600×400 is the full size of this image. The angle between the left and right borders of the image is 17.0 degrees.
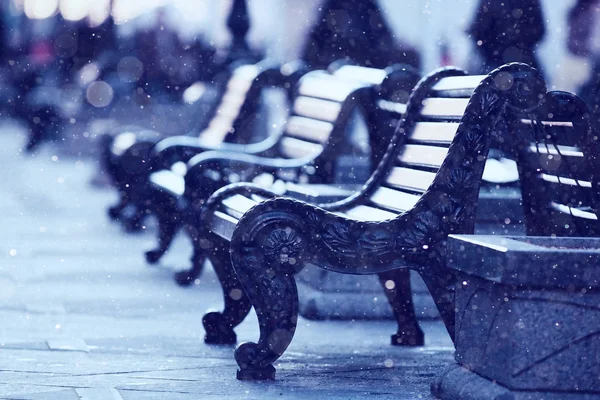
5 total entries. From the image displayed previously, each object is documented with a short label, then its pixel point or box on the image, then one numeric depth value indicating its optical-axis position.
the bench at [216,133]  15.88
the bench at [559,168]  8.66
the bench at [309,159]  12.51
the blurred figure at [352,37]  18.18
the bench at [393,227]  8.55
